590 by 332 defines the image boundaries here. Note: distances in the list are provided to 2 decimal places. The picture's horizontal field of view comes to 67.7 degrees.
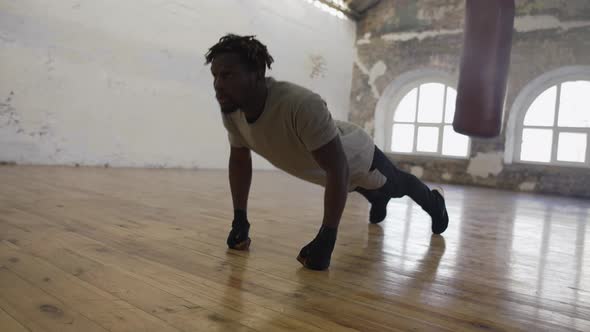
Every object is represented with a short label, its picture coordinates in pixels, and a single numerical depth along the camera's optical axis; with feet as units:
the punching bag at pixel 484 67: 11.03
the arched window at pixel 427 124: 24.32
